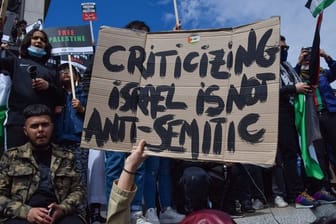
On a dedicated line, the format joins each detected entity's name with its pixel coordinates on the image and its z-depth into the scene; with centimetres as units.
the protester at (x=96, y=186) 382
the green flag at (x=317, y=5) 411
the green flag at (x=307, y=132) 443
